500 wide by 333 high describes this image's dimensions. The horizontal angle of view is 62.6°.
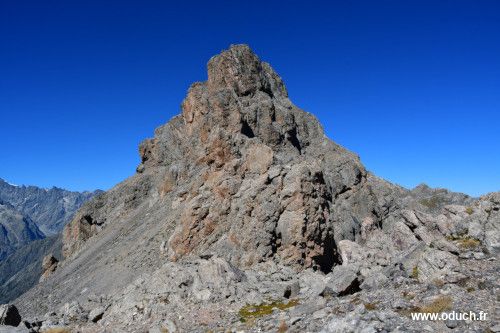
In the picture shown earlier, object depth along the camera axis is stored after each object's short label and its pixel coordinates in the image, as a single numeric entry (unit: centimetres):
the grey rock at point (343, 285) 3181
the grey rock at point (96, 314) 3872
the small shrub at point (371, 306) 2596
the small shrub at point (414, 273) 3083
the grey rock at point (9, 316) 3916
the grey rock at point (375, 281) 3131
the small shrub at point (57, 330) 3622
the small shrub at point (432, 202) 12626
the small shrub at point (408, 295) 2639
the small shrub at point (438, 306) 2352
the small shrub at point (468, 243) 3494
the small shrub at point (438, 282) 2739
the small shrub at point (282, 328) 2671
